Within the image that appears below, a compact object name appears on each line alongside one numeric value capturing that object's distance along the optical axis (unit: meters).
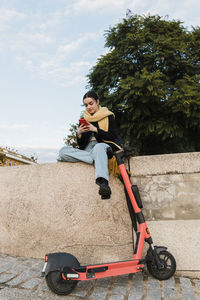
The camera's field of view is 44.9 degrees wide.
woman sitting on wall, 2.55
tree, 8.27
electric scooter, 1.86
